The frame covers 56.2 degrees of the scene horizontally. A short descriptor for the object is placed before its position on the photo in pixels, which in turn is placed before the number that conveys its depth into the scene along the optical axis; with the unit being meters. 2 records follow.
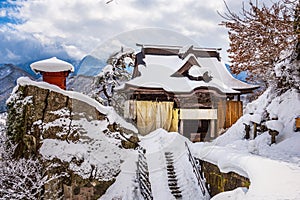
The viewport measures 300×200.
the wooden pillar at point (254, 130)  11.63
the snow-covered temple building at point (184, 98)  14.38
